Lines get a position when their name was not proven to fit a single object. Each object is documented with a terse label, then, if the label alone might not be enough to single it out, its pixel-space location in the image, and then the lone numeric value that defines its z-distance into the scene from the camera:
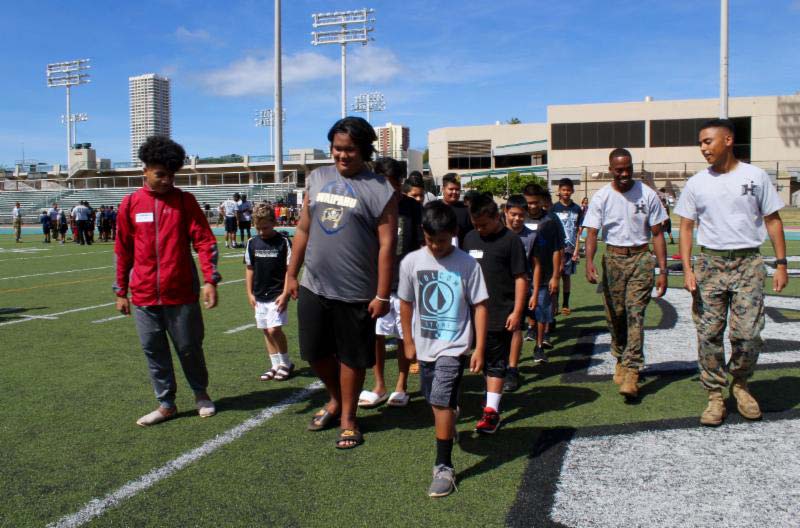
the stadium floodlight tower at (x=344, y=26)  46.59
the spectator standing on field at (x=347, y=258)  4.14
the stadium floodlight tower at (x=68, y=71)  70.94
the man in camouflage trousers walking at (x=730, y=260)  4.57
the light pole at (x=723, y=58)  23.78
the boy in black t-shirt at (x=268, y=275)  6.00
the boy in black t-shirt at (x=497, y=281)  4.58
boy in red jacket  4.62
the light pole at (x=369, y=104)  78.50
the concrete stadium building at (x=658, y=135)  52.34
